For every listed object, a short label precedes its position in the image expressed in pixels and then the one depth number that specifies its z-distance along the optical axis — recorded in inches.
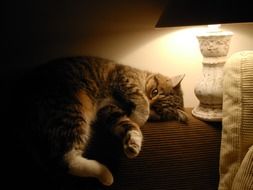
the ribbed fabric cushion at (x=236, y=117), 42.6
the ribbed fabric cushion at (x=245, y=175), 37.8
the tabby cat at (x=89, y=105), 41.6
